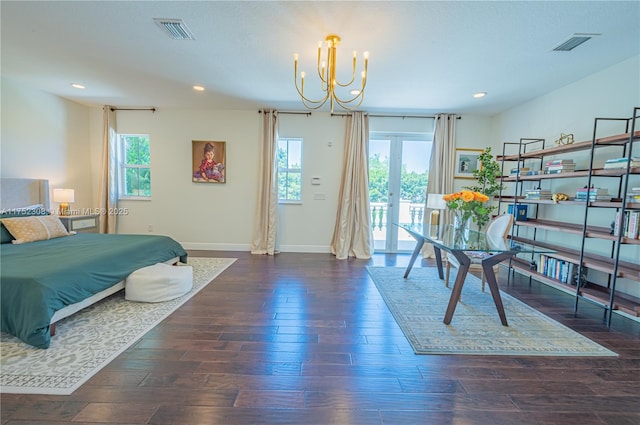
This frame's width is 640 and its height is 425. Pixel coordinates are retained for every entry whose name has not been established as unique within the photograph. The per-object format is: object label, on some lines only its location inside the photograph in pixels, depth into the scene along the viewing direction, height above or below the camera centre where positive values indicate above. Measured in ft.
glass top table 7.56 -1.38
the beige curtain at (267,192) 15.93 +0.09
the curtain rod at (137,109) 16.07 +4.75
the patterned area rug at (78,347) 5.21 -3.86
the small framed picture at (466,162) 16.19 +2.49
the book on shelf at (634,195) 7.68 +0.45
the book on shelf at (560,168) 10.07 +1.54
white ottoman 8.79 -3.24
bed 6.10 -2.38
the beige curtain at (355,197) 15.76 +0.07
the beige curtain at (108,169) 15.89 +1.04
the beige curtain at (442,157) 15.80 +2.70
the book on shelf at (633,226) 7.68 -0.44
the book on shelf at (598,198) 8.72 +0.38
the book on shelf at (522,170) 12.29 +1.65
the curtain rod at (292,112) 16.08 +4.99
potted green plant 13.50 +1.48
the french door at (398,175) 16.69 +1.59
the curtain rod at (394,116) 15.98 +5.09
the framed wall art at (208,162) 16.34 +1.80
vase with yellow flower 9.20 -0.10
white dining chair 10.39 -1.06
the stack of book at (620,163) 7.83 +1.44
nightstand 12.85 -1.91
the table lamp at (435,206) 11.22 -0.20
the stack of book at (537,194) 11.17 +0.53
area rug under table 6.67 -3.57
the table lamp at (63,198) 13.30 -0.69
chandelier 7.72 +4.33
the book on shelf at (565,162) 10.02 +1.75
